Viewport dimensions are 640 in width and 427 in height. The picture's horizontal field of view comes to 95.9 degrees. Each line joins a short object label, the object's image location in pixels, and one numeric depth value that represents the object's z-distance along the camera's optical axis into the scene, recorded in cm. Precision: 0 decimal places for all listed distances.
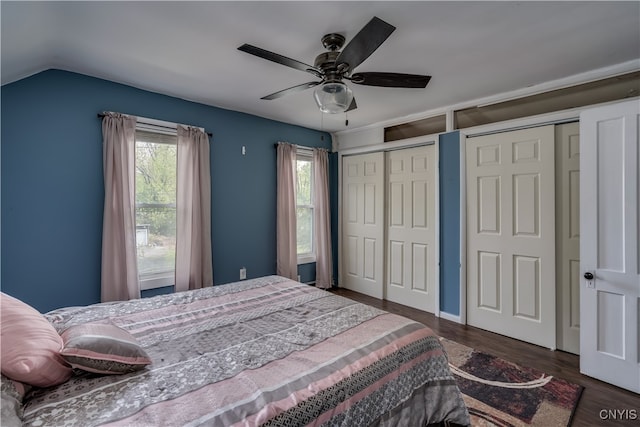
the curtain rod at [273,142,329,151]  398
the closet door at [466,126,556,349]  278
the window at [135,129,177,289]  297
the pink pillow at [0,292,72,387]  103
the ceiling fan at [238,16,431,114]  166
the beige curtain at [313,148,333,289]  443
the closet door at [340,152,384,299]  418
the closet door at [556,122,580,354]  264
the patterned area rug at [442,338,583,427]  184
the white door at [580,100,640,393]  209
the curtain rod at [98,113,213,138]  265
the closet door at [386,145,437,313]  366
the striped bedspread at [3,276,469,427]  102
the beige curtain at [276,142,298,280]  395
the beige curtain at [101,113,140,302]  264
